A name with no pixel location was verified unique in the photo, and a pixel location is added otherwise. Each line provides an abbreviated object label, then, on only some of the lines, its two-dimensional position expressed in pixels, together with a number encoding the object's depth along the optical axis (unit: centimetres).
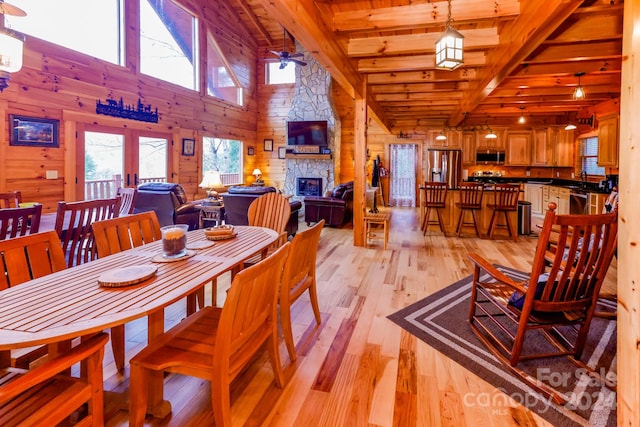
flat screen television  1052
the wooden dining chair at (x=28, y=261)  158
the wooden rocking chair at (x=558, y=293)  196
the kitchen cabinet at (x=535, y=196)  852
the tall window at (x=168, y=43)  734
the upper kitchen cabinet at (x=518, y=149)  963
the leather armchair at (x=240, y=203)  572
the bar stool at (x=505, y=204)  590
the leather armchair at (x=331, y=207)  732
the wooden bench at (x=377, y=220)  539
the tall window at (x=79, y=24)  523
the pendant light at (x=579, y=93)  522
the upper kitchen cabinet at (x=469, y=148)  1003
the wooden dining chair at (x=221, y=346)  142
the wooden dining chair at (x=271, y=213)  348
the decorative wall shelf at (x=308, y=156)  1057
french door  618
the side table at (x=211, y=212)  601
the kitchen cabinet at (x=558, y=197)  710
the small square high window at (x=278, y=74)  1171
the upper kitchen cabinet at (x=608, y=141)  573
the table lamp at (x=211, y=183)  607
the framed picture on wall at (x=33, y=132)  507
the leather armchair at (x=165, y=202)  548
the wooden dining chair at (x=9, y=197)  295
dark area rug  184
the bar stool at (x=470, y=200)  618
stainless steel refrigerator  1009
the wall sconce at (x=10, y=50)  298
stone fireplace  1062
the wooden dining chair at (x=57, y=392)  109
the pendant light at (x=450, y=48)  287
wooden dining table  115
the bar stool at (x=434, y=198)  642
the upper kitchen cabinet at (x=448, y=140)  1020
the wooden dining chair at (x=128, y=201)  370
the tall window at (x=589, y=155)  766
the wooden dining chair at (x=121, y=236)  213
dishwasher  610
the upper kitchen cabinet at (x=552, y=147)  908
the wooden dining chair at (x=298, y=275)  214
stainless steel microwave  980
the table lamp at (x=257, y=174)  1102
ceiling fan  837
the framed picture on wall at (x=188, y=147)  841
